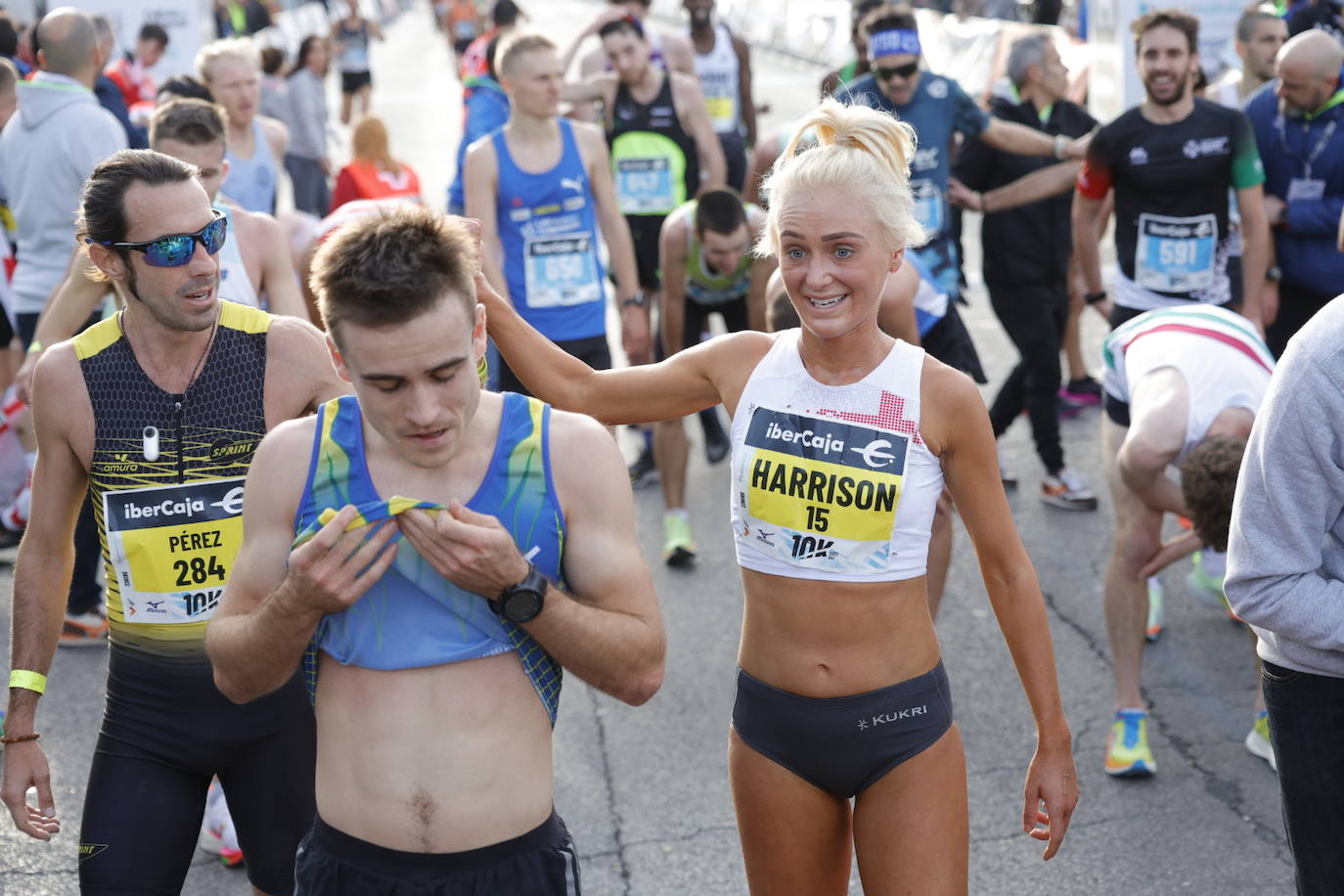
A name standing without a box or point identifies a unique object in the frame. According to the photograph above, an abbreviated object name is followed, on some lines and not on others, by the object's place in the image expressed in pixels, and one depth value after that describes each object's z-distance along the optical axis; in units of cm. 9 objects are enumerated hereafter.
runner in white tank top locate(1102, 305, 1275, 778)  446
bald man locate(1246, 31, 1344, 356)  638
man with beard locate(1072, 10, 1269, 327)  625
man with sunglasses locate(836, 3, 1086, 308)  686
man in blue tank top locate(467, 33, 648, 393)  643
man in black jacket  723
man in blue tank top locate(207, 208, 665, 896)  223
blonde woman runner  288
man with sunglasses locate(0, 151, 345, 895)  310
